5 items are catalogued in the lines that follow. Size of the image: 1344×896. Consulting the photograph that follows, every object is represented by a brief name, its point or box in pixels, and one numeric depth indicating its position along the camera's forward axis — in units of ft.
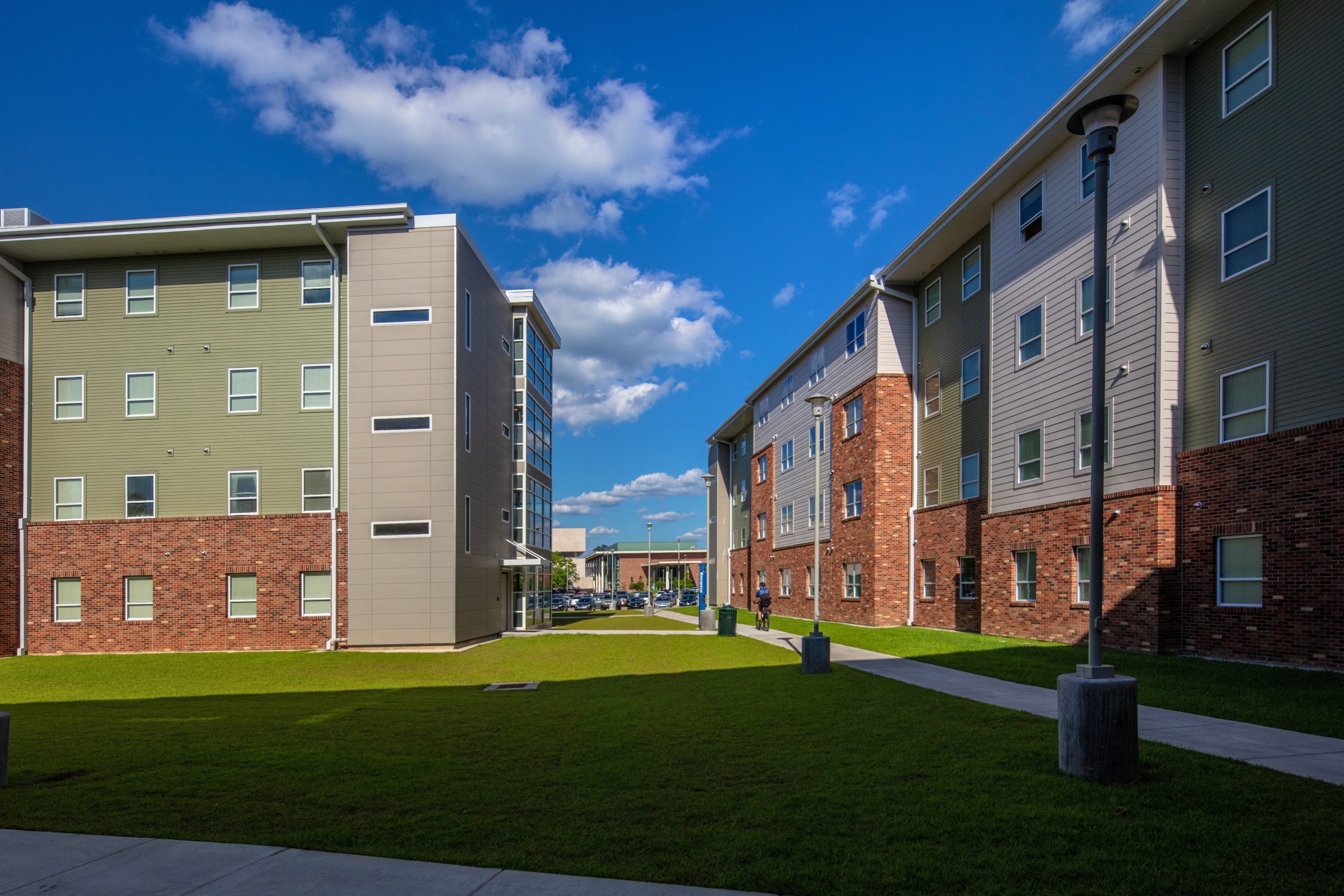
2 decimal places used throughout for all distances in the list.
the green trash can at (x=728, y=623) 96.17
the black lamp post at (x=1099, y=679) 22.52
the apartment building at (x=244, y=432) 84.74
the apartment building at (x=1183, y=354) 48.42
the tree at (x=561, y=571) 383.55
